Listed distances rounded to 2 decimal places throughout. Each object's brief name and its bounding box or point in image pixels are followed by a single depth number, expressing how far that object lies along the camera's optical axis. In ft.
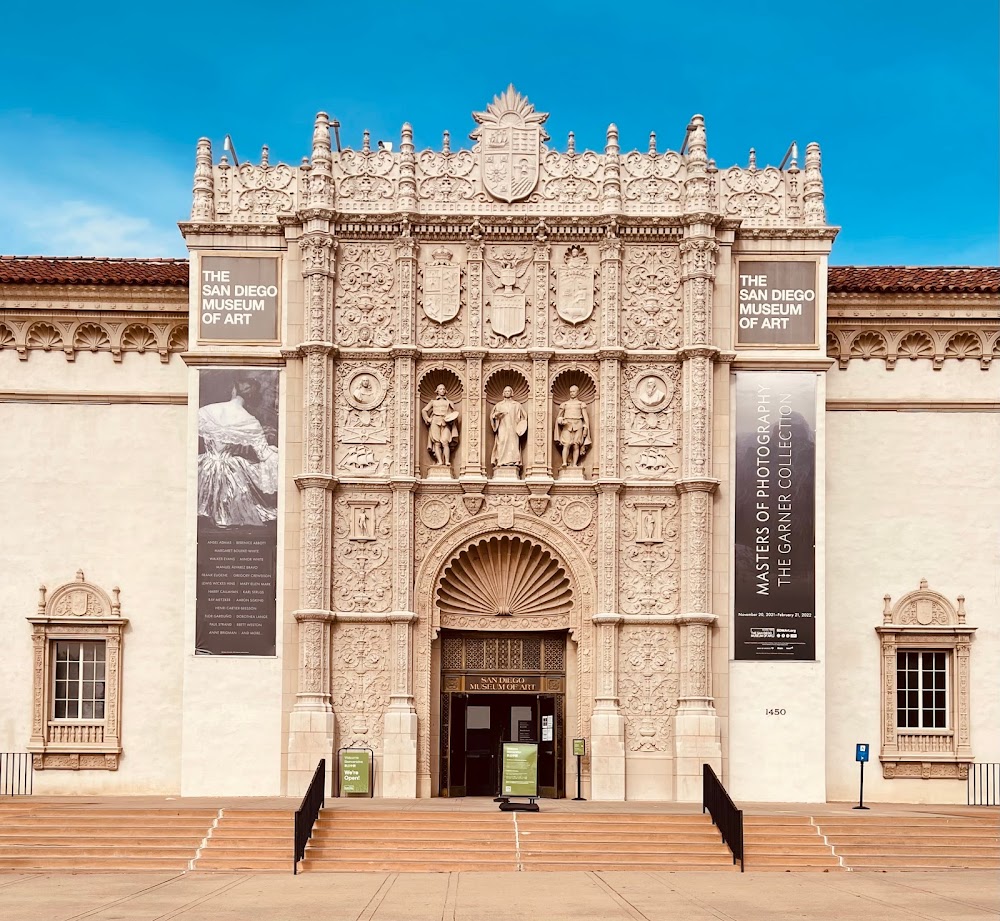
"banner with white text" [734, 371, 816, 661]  93.40
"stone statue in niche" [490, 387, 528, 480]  94.84
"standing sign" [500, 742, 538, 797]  83.72
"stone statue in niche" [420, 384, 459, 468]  94.79
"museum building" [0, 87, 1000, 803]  92.79
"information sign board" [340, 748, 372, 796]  89.97
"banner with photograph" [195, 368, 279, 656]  92.99
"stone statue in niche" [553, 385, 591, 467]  95.04
